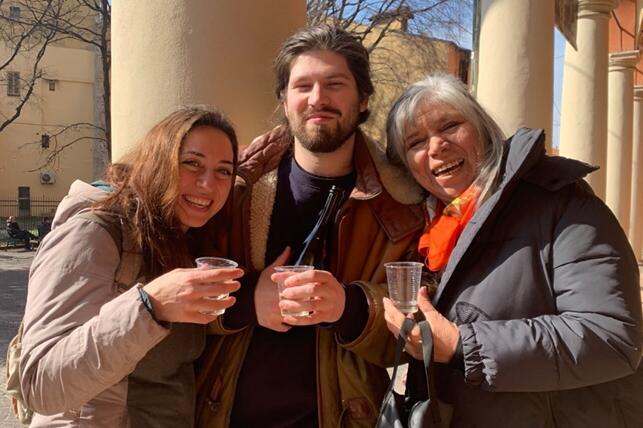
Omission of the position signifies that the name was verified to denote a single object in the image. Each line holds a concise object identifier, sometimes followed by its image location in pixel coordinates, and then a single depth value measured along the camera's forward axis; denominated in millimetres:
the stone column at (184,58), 2484
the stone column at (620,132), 12734
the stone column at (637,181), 15177
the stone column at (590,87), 9188
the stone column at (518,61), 4742
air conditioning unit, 40844
